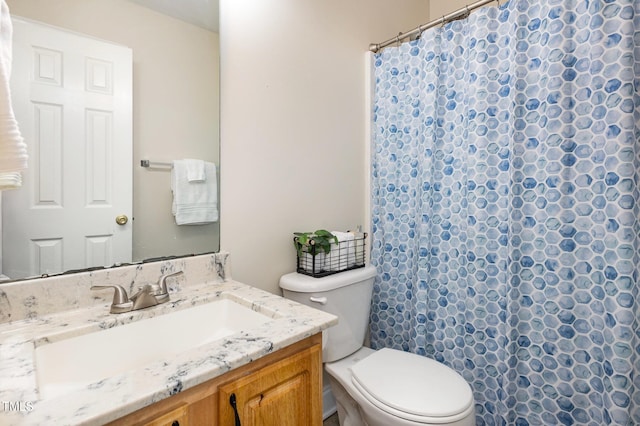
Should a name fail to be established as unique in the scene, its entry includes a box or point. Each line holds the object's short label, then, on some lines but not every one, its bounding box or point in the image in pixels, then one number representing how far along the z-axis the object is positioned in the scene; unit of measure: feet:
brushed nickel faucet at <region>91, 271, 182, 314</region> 3.10
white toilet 3.55
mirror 3.42
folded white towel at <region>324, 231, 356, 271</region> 4.88
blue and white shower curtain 3.71
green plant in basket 4.74
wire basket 4.78
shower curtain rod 4.72
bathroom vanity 1.89
